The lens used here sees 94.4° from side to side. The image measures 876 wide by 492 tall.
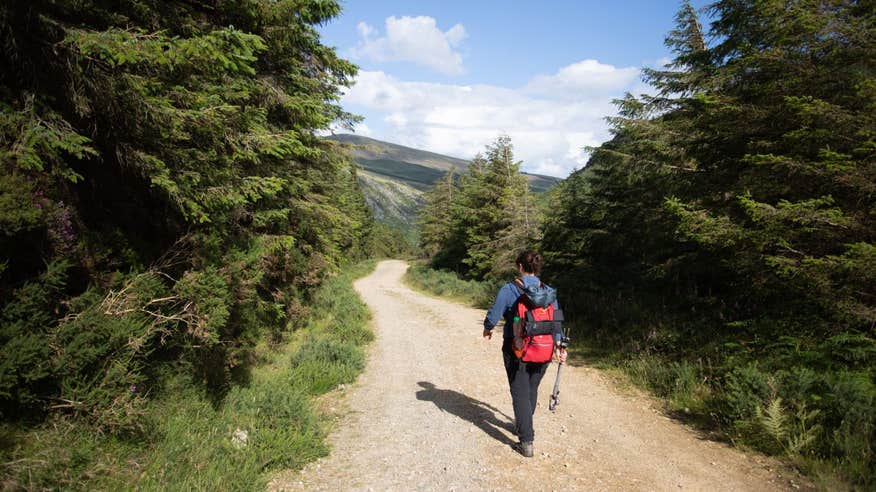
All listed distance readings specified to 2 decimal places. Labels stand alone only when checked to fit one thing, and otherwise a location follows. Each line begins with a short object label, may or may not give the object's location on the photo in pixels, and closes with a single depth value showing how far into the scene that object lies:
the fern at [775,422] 4.71
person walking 4.62
